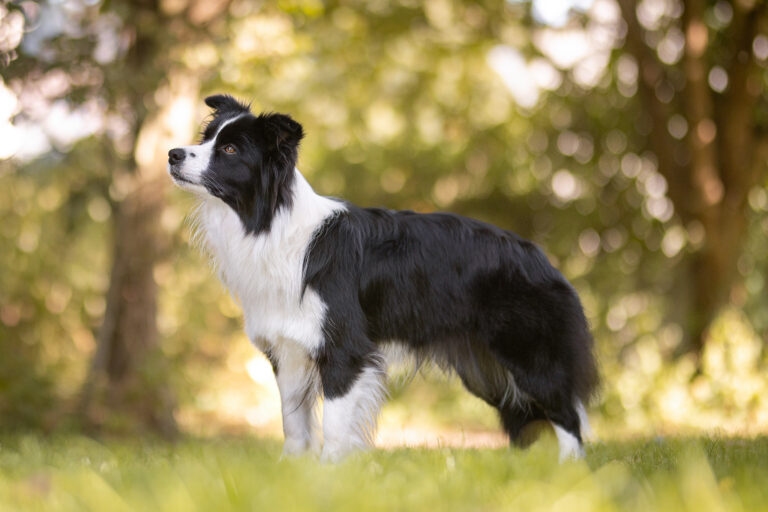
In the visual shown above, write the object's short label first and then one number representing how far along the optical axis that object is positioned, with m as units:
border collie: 4.00
